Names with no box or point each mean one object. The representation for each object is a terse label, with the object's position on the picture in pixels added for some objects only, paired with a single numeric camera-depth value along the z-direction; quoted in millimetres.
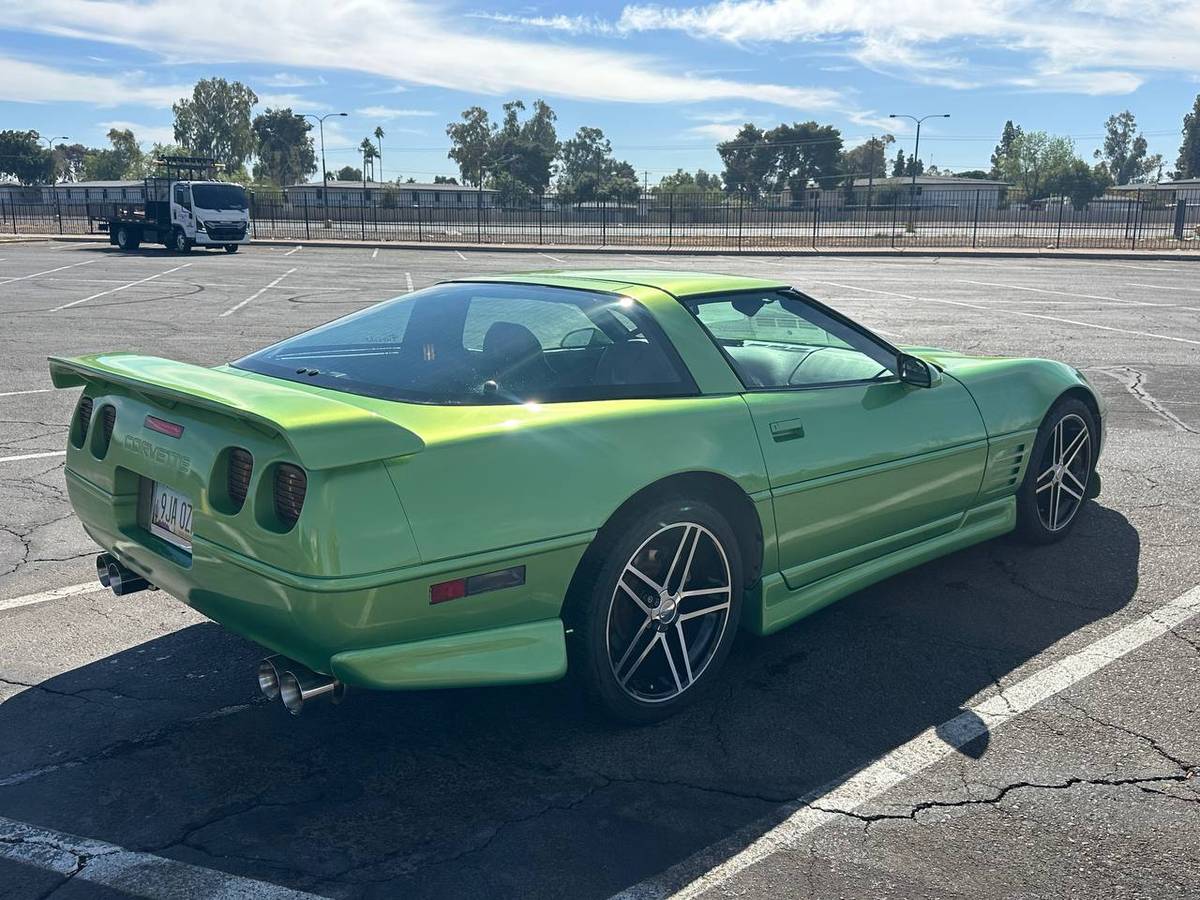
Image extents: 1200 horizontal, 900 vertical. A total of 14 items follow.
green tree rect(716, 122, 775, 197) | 130625
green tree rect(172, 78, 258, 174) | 137125
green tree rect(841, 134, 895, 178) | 169625
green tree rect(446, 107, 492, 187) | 159375
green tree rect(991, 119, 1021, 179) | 186225
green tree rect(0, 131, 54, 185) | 121312
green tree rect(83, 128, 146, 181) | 141750
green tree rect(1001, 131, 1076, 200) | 124656
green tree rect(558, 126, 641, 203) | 129750
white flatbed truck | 32750
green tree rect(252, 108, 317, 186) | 139000
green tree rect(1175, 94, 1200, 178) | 160625
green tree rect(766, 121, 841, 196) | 126125
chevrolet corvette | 2707
